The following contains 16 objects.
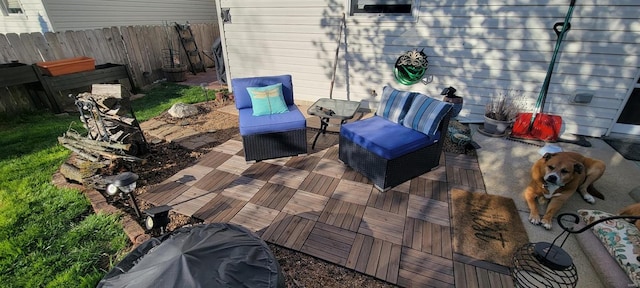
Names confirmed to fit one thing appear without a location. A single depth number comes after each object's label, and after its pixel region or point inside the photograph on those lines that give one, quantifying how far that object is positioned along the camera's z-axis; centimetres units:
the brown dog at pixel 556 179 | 275
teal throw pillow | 425
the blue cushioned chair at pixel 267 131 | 391
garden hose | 526
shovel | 473
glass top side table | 420
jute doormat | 262
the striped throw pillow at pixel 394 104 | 382
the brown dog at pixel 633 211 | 245
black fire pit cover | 124
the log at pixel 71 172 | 359
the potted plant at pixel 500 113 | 495
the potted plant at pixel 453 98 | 503
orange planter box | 588
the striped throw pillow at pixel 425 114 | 341
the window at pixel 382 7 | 525
